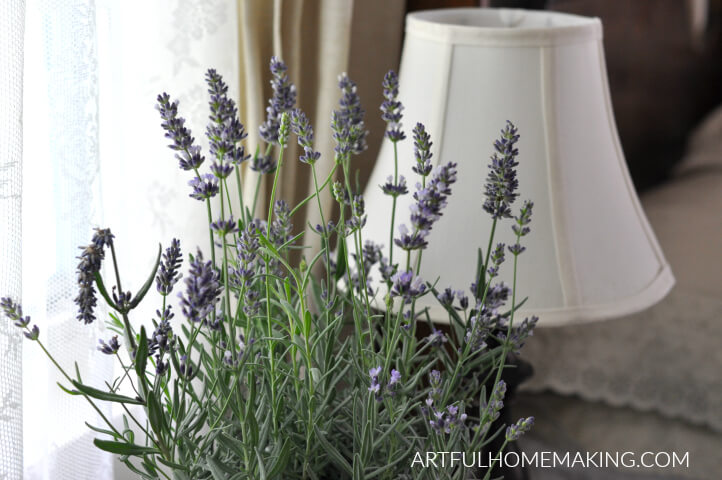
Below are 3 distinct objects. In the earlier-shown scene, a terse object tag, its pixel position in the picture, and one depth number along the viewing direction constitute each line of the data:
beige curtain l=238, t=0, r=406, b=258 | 0.93
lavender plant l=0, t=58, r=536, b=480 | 0.51
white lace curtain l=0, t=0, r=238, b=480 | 0.59
